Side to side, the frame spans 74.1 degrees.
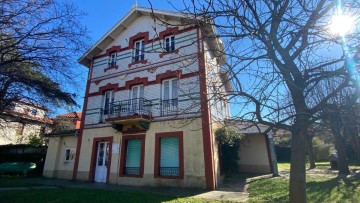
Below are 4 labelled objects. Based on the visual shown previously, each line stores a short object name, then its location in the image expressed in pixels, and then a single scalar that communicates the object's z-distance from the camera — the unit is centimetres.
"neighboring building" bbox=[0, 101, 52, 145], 1062
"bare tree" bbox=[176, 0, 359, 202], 428
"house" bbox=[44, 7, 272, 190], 1200
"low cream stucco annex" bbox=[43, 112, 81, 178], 1633
